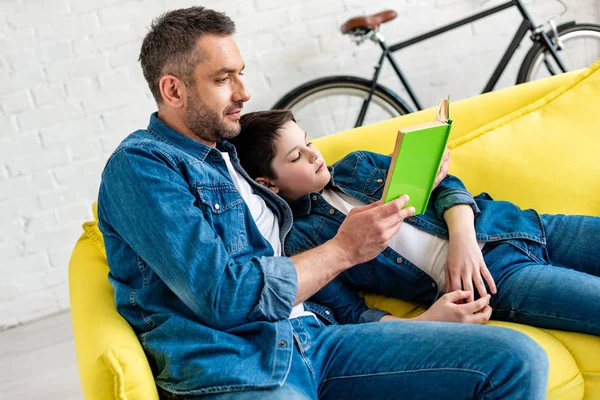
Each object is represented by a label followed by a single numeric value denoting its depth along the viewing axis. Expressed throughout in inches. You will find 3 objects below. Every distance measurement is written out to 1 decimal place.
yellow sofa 59.0
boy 61.9
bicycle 133.9
